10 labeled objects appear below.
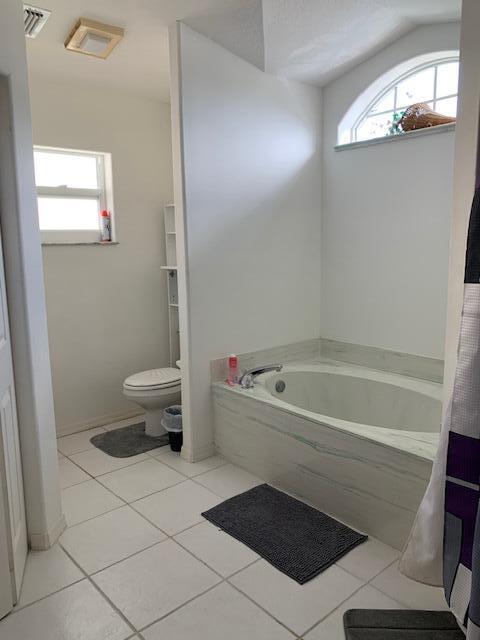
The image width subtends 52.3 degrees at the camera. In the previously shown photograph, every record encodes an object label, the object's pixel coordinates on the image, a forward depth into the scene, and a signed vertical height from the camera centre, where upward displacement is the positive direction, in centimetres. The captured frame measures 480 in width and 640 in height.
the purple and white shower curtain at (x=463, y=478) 133 -66
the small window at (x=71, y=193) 327 +41
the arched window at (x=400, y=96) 279 +92
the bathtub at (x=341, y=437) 208 -96
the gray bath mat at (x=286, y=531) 201 -127
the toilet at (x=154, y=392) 313 -90
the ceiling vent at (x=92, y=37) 244 +110
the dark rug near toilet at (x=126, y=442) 310 -125
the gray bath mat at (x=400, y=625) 161 -127
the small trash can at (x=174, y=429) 304 -110
